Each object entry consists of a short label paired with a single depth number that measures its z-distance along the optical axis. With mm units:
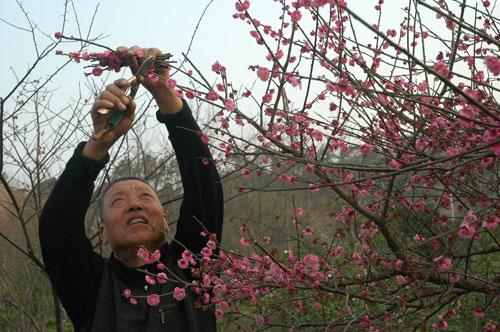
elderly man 2424
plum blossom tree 2260
